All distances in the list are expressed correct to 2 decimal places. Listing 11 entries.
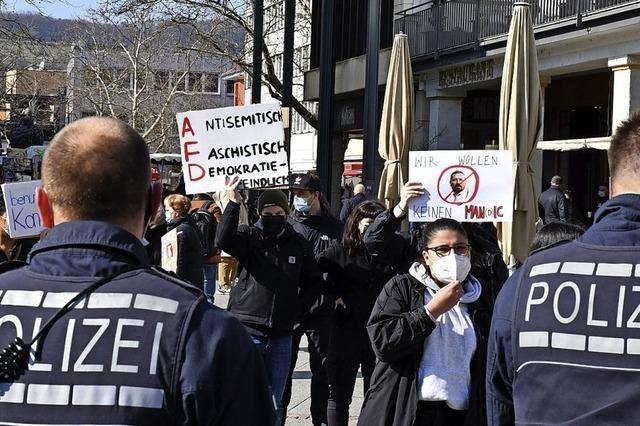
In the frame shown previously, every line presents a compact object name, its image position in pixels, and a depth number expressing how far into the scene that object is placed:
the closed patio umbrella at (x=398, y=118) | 14.00
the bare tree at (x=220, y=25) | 24.17
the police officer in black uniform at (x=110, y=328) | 2.27
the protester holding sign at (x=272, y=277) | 7.38
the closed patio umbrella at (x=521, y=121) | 11.63
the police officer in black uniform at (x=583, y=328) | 2.94
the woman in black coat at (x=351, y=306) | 7.51
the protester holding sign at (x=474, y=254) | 5.32
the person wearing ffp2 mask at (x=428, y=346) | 5.10
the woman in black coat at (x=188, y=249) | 9.09
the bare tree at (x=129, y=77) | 41.31
